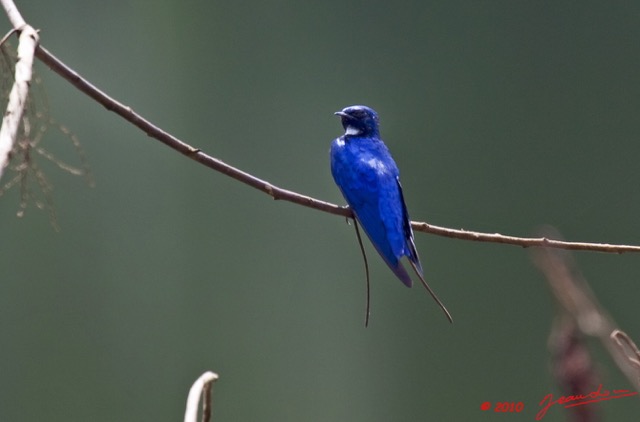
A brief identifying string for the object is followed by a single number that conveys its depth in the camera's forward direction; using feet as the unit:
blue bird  22.55
